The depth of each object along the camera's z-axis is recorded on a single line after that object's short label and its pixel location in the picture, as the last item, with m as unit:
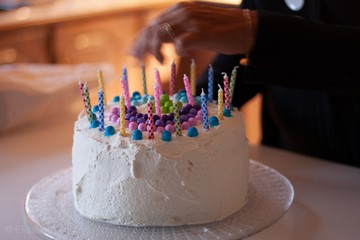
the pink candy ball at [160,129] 0.87
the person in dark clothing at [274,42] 0.96
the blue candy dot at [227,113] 0.94
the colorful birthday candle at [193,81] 1.08
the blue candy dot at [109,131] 0.87
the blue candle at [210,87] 1.06
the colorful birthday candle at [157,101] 0.94
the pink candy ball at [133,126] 0.89
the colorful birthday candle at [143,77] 1.11
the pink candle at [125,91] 1.02
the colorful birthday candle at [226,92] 0.93
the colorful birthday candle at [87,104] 0.92
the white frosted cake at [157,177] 0.83
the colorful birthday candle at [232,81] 1.01
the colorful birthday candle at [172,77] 1.05
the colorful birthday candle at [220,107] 0.90
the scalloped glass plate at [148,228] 0.83
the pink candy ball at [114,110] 0.97
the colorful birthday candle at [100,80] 1.03
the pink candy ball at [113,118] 0.94
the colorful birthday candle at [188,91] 0.97
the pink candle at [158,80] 1.01
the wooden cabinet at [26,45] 2.13
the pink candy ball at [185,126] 0.88
